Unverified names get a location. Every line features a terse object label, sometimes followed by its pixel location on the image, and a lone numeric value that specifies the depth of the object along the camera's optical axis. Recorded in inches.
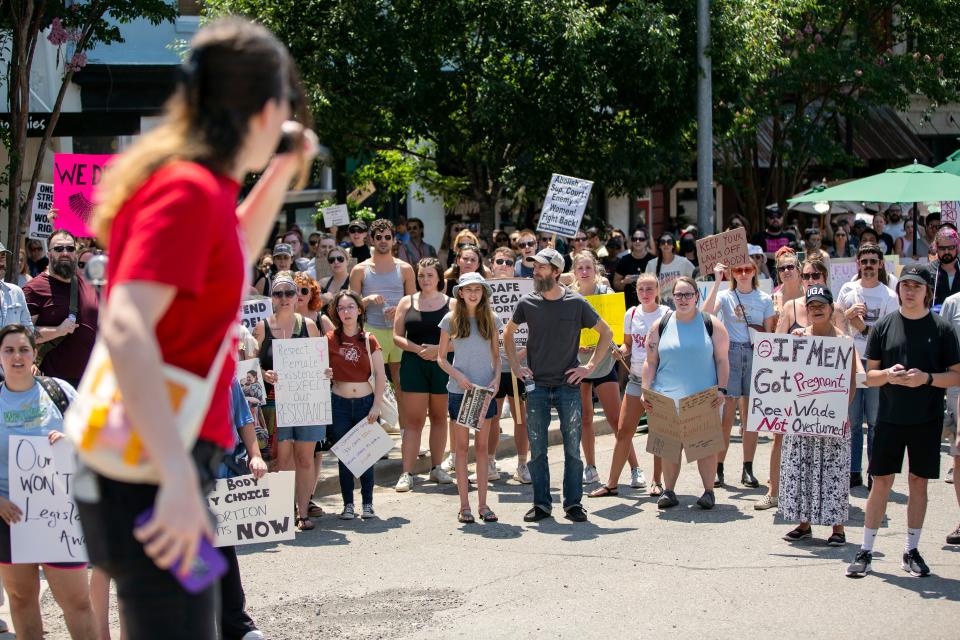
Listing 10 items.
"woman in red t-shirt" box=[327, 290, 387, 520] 360.8
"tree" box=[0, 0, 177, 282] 525.7
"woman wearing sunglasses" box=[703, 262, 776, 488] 403.9
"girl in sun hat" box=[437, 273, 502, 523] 368.2
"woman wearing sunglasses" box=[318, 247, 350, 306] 473.7
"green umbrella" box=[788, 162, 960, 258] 581.6
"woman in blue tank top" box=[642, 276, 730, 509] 360.8
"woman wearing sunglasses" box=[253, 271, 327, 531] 352.5
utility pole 641.0
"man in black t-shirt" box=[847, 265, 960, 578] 281.9
